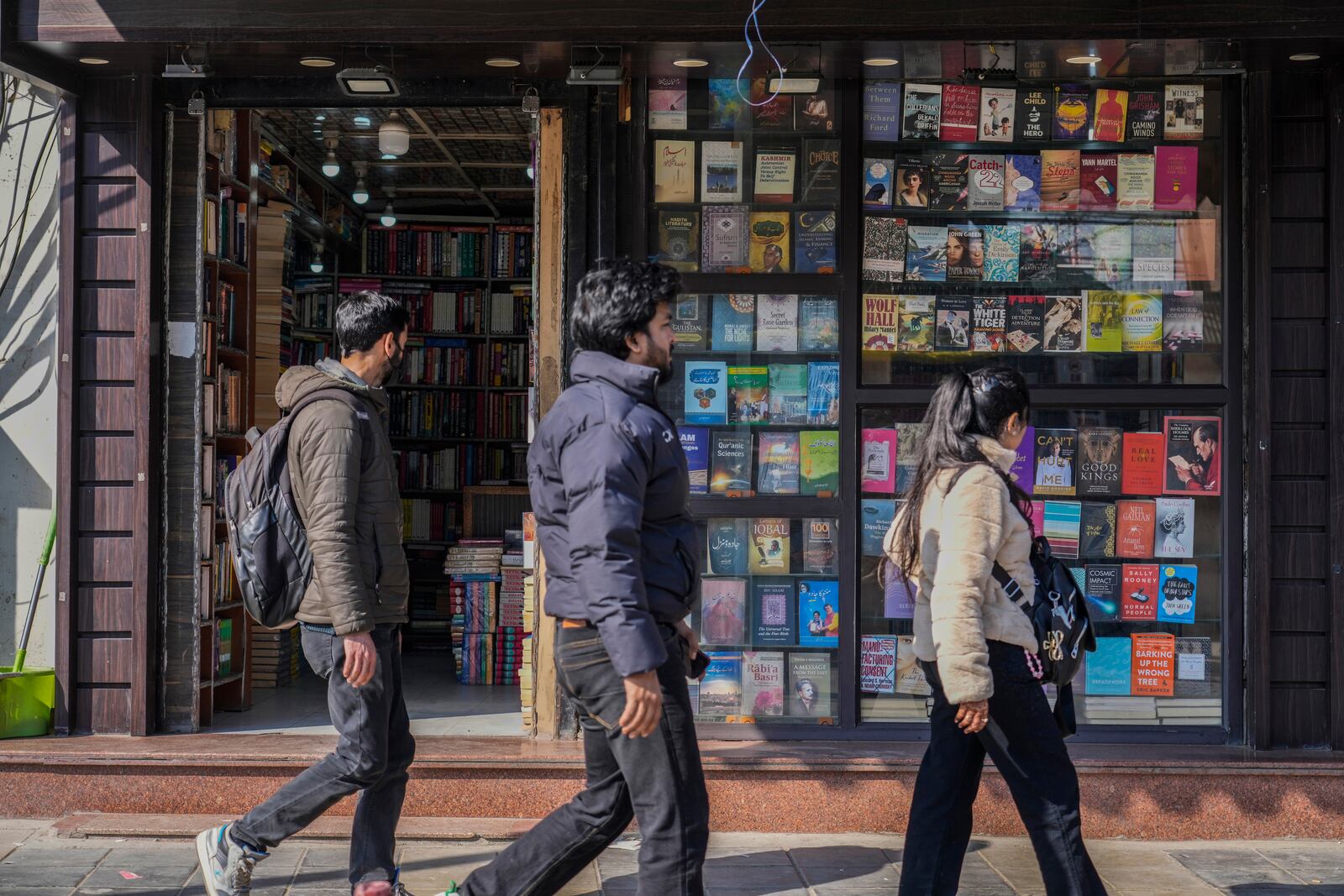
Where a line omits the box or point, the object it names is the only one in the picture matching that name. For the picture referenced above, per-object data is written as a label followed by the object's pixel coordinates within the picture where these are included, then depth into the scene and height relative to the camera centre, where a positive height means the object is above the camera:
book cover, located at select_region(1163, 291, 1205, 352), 5.59 +0.55
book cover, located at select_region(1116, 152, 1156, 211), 5.62 +1.16
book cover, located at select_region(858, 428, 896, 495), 5.59 -0.06
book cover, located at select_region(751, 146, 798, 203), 5.61 +1.19
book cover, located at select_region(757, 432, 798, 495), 5.59 -0.06
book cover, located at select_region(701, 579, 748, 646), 5.64 -0.72
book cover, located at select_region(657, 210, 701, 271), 5.59 +0.89
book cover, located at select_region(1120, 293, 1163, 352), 5.62 +0.54
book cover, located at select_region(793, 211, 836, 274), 5.60 +0.89
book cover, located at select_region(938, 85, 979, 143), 5.57 +1.45
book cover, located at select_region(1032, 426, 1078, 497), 5.63 -0.05
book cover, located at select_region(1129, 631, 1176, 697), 5.60 -0.94
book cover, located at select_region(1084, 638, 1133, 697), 5.62 -0.95
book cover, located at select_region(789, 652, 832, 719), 5.58 -1.02
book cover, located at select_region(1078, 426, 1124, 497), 5.62 -0.05
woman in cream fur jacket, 3.53 -0.54
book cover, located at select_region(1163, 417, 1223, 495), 5.54 -0.02
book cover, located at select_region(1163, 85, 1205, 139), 5.54 +1.44
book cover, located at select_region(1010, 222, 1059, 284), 5.67 +0.82
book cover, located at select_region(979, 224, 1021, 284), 5.67 +0.86
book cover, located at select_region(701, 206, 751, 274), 5.61 +0.88
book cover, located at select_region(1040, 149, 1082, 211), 5.64 +1.17
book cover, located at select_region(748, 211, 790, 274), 5.60 +0.88
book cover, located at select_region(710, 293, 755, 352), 5.62 +0.54
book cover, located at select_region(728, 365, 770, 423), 5.62 +0.23
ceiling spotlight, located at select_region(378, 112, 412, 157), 6.80 +1.62
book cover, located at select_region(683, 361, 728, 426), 5.63 +0.22
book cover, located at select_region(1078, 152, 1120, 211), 5.64 +1.17
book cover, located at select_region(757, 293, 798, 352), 5.61 +0.55
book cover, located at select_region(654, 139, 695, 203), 5.57 +1.19
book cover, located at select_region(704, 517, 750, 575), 5.62 -0.41
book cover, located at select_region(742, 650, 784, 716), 5.59 -1.01
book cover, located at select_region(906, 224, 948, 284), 5.64 +0.85
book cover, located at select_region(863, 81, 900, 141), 5.55 +1.44
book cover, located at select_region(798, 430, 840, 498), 5.58 -0.07
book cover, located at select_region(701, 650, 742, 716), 5.60 -1.04
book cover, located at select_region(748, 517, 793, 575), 5.59 -0.43
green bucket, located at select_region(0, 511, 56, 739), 5.34 -1.05
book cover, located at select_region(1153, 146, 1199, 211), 5.59 +1.17
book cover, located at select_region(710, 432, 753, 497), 5.61 -0.07
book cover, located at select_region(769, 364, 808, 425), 5.61 +0.24
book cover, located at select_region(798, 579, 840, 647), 5.59 -0.71
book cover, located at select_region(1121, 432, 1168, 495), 5.60 -0.06
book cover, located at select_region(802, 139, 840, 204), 5.58 +1.19
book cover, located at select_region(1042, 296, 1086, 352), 5.64 +0.54
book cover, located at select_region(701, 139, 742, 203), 5.60 +1.19
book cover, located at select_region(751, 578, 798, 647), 5.61 -0.73
